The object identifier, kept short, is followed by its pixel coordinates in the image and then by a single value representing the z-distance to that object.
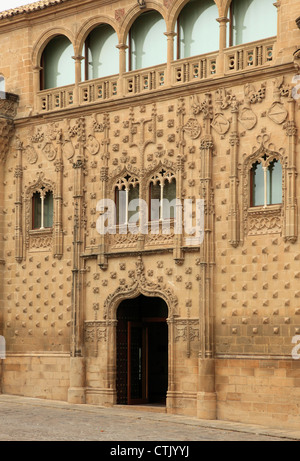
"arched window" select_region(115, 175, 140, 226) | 26.22
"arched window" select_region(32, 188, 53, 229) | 28.06
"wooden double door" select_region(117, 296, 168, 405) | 26.47
